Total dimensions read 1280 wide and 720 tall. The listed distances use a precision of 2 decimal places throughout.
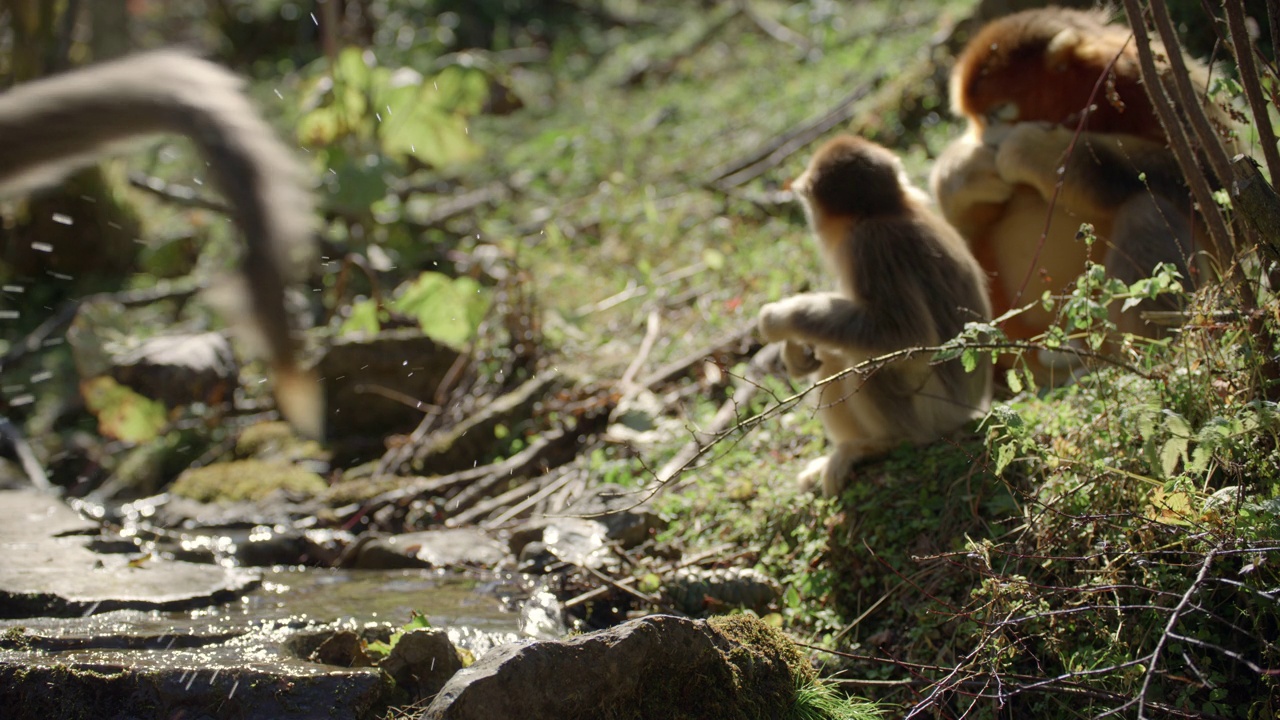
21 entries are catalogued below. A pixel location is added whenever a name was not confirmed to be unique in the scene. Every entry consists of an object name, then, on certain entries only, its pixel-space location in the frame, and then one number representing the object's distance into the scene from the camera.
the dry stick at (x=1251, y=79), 3.05
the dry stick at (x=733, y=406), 4.96
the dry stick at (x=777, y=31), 11.57
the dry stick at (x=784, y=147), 8.70
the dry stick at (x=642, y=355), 5.91
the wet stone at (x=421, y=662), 3.21
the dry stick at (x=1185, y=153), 3.20
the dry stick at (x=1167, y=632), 2.07
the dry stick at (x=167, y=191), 8.15
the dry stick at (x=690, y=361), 5.99
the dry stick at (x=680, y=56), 12.98
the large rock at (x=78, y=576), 3.76
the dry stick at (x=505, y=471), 5.29
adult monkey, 4.59
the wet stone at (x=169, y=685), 2.87
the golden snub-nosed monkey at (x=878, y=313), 4.10
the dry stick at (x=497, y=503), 5.14
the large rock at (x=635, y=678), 2.53
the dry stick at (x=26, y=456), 6.05
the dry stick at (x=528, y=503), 5.01
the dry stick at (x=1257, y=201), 2.83
